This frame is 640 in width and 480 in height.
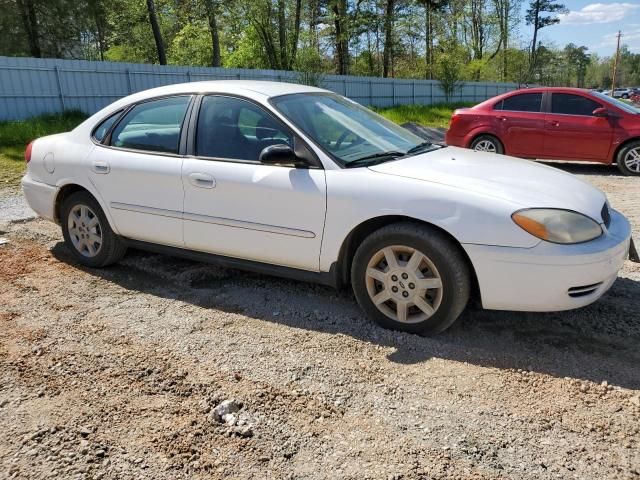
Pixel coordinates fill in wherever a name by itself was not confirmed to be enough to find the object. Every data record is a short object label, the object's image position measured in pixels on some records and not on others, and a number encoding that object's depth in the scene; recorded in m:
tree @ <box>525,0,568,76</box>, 52.66
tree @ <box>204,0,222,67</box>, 27.57
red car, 9.48
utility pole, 50.39
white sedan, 3.12
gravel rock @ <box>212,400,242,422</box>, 2.64
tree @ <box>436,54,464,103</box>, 29.44
